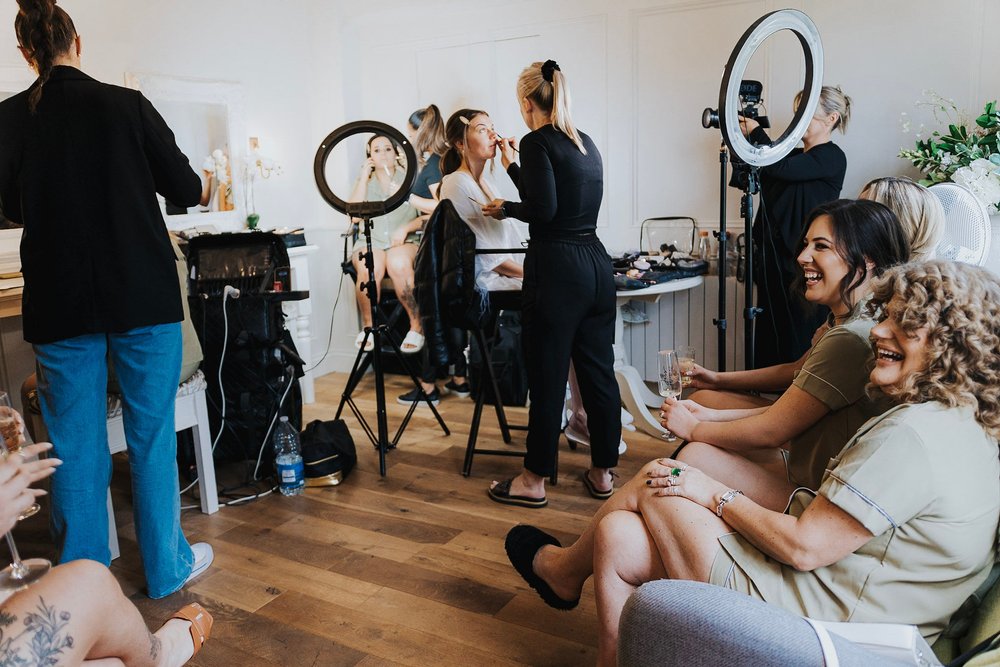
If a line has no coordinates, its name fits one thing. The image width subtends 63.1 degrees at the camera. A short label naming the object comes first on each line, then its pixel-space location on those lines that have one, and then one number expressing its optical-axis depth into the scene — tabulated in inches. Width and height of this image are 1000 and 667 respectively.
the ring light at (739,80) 93.9
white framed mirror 164.1
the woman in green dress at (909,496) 49.9
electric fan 94.3
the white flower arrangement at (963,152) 120.9
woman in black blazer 86.2
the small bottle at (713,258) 163.6
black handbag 130.3
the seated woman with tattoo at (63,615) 52.4
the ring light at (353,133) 129.0
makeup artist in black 109.3
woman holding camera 139.3
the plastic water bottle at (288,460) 127.2
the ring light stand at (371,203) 129.1
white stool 106.9
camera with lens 104.4
